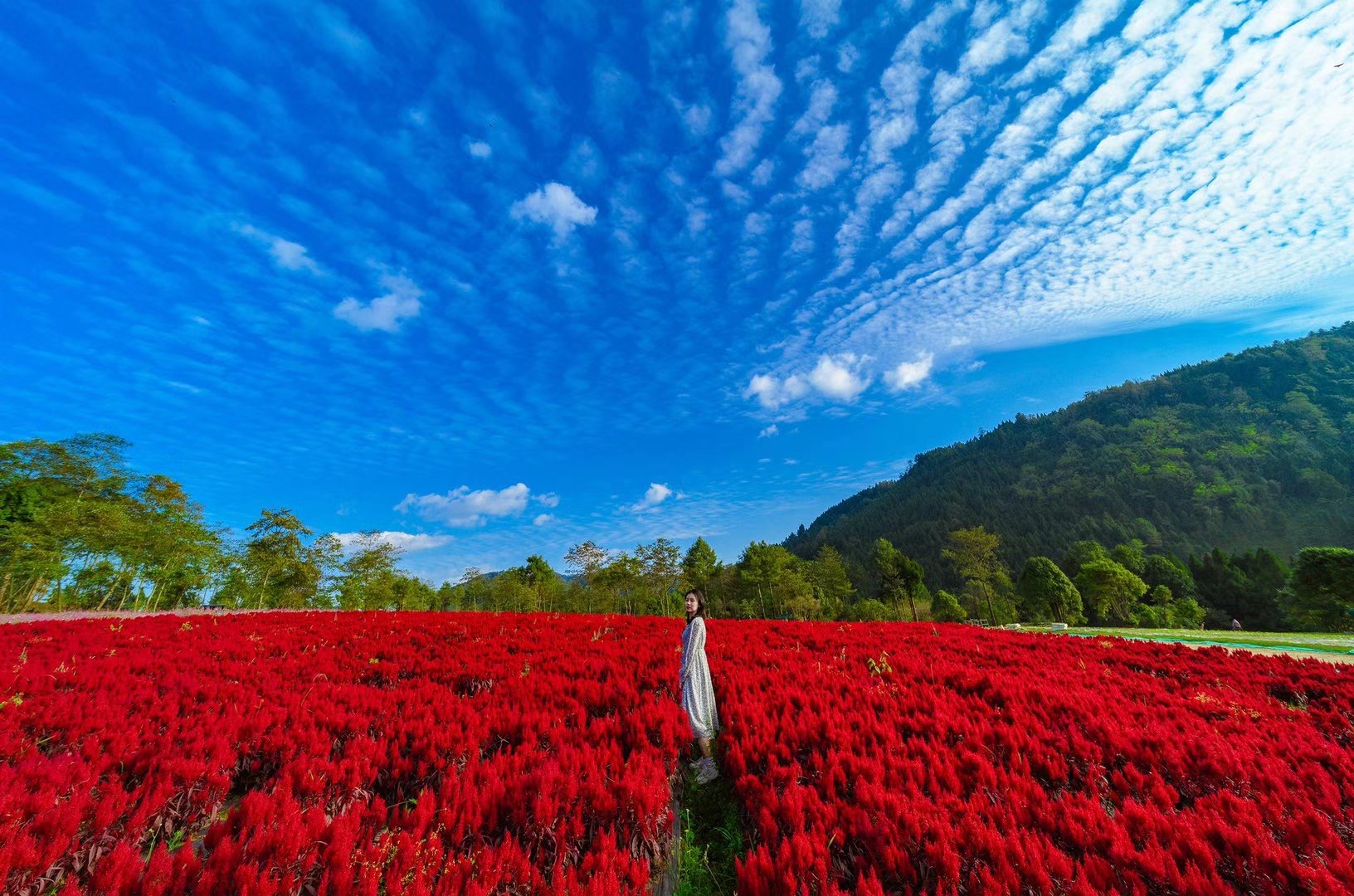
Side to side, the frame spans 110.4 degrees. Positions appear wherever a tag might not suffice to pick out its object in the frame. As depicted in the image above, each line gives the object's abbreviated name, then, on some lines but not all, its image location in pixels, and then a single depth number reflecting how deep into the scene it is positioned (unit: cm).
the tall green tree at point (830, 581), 4684
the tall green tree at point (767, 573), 4150
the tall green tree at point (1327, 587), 2567
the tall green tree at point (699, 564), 4353
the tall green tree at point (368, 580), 3775
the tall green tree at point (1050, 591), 3525
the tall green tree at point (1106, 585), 3666
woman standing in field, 505
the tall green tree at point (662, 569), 4122
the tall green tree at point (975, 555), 4138
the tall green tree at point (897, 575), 3484
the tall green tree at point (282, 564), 3300
